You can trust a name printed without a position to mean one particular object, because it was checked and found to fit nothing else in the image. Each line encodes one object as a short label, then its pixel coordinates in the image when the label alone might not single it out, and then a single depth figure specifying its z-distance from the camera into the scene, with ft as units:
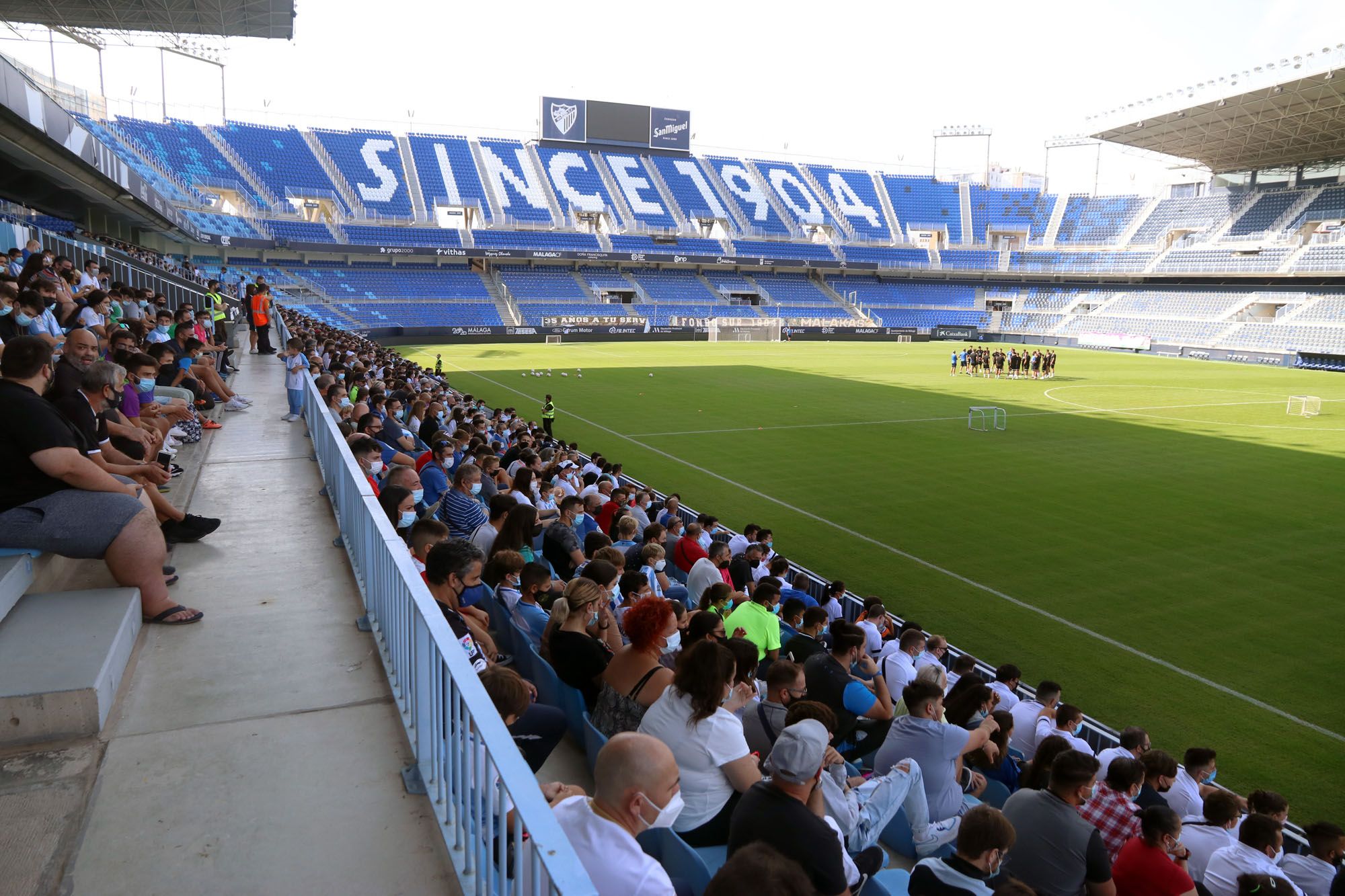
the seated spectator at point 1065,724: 23.04
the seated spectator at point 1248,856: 17.30
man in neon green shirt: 25.34
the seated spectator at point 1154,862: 16.14
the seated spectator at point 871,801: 15.67
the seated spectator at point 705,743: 13.84
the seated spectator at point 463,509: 30.40
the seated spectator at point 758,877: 7.84
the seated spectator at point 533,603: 21.06
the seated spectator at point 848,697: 21.39
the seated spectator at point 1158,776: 20.12
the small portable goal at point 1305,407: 103.19
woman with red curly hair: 16.01
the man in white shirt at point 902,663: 25.63
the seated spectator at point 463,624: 14.75
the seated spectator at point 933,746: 18.15
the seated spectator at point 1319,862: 17.98
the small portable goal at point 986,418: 90.68
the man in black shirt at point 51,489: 15.78
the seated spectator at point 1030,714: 23.75
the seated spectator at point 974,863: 13.41
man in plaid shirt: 18.53
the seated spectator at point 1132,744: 22.66
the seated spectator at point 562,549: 29.96
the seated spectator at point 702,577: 31.30
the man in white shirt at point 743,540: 40.01
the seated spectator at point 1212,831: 18.51
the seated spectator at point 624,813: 9.22
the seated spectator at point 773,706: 18.35
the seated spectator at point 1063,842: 15.48
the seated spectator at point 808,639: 25.43
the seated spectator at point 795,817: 12.05
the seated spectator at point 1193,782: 20.58
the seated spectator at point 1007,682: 25.30
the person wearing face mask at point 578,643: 17.98
